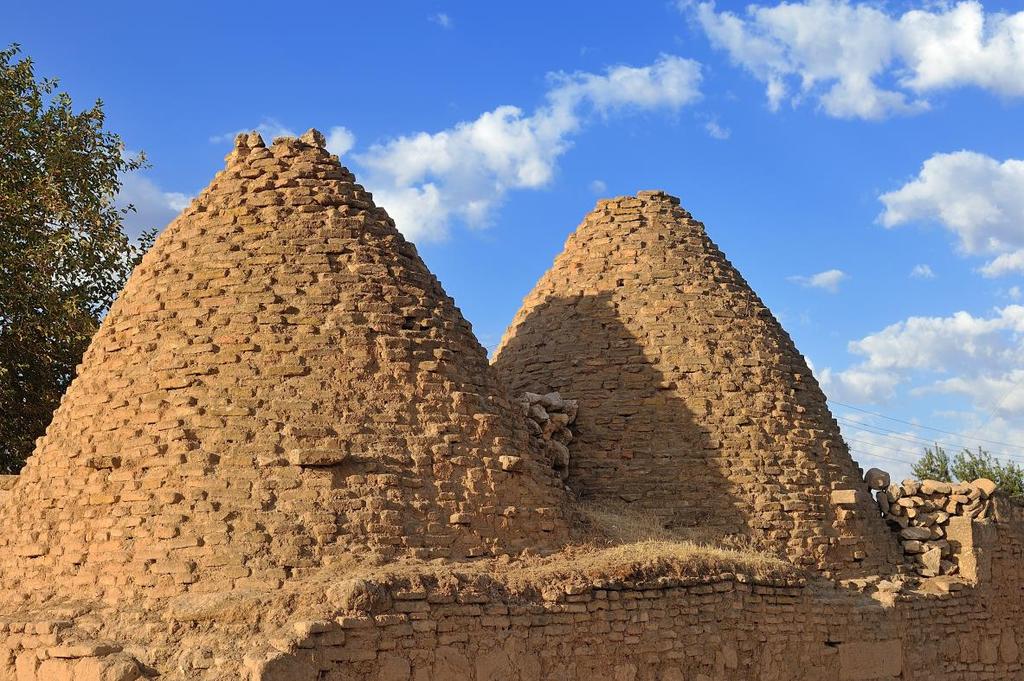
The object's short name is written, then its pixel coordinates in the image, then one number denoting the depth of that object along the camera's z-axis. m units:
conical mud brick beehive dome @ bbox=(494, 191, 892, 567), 12.74
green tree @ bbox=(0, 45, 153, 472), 17.02
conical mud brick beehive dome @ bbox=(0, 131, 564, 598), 9.12
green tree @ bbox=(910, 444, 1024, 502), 30.42
